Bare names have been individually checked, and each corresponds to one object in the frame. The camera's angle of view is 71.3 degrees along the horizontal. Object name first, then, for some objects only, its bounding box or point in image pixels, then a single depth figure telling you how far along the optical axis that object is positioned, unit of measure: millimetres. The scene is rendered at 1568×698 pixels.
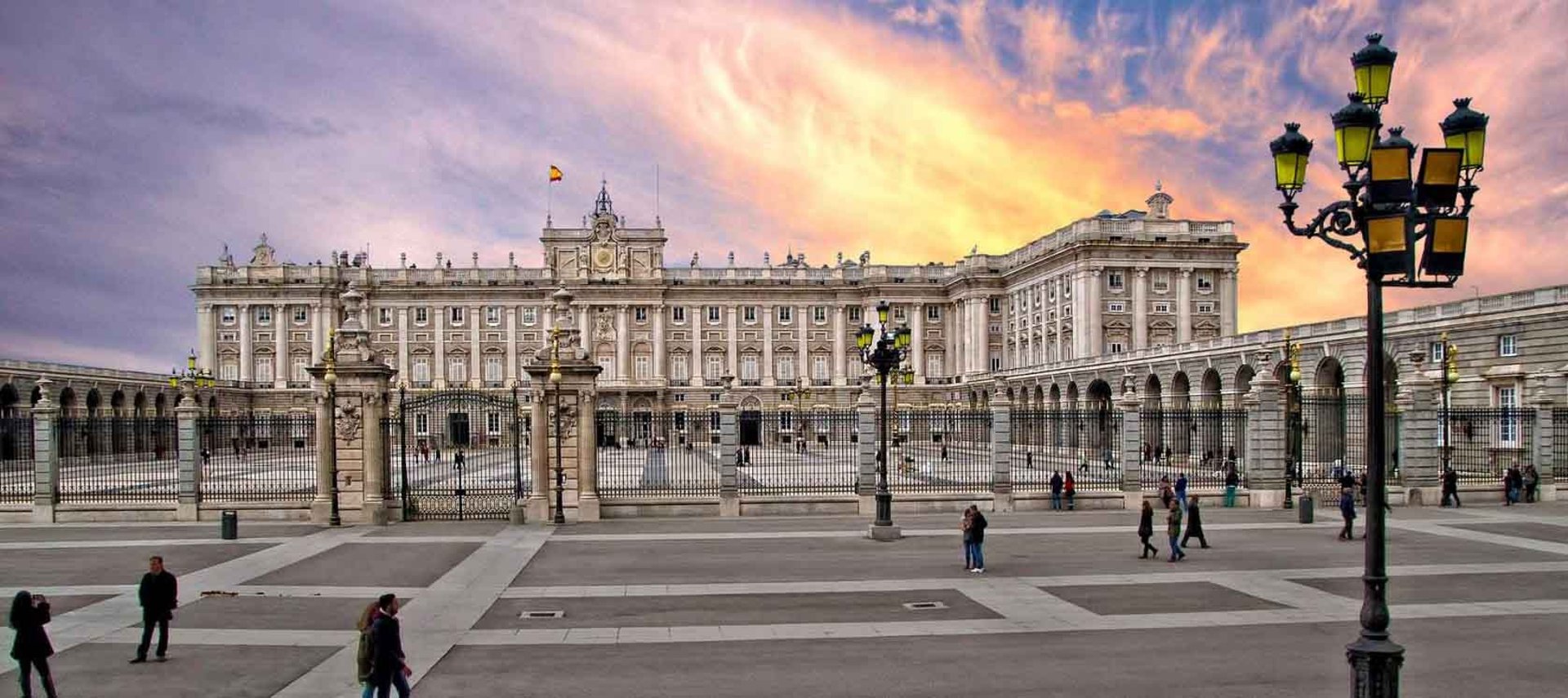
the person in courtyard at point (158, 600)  13023
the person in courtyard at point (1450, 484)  31781
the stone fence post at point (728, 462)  29375
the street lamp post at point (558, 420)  27656
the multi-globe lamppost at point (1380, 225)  8633
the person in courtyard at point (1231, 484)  31703
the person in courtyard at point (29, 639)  11016
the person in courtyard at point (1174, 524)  20656
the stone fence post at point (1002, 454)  30734
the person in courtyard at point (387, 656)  10352
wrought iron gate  29031
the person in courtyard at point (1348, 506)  24047
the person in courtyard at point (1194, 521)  22156
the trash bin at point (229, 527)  24578
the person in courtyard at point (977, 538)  19281
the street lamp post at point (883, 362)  24469
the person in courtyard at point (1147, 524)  20875
